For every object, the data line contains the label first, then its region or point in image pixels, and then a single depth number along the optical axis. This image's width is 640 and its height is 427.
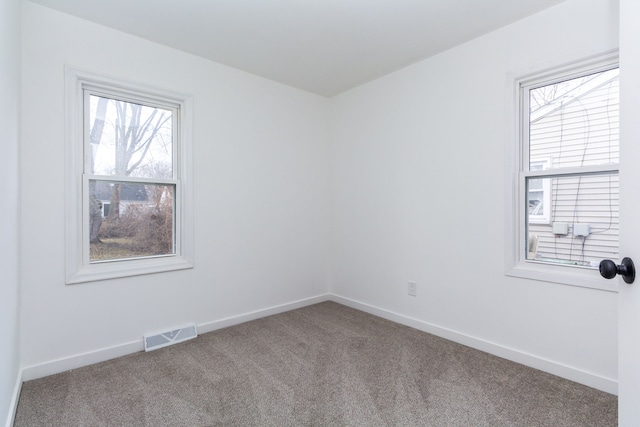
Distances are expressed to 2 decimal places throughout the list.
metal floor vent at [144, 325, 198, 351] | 2.60
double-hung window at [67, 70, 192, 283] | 2.39
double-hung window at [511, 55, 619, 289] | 2.08
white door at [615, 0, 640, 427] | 1.05
